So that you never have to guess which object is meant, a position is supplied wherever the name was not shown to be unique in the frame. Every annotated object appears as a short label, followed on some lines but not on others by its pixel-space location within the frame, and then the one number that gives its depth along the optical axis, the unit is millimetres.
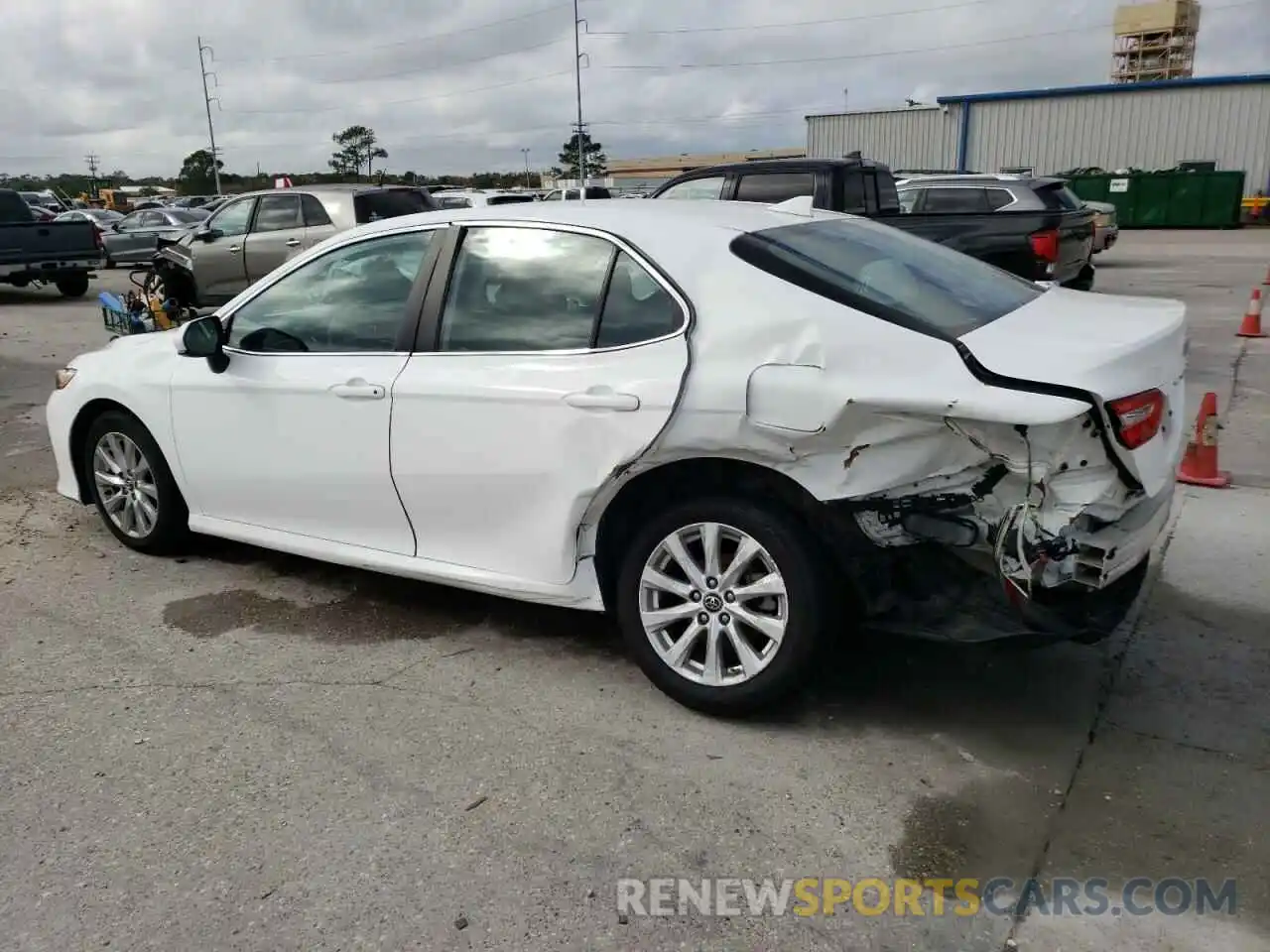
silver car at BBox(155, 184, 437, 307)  12891
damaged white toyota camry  3066
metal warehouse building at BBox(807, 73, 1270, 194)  36000
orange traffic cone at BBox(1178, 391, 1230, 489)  5980
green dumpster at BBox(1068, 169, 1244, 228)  31625
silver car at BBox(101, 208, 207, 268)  25406
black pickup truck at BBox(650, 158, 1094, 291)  9766
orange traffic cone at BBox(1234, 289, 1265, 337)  11266
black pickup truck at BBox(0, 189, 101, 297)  16891
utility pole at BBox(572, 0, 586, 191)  39969
